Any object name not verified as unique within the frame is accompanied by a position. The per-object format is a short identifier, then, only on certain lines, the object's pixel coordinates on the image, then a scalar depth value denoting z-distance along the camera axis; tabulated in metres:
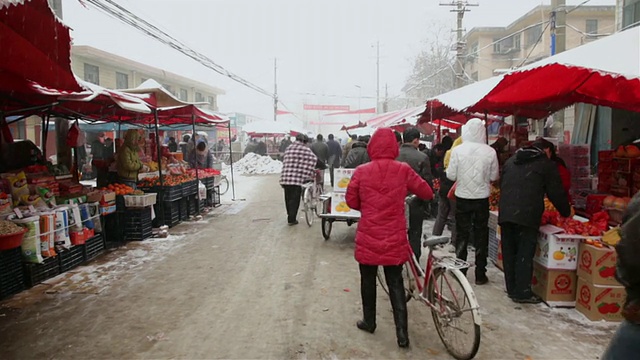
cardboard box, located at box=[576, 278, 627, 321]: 4.55
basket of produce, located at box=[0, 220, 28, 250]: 5.43
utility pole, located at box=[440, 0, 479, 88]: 23.92
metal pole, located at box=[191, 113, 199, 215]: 11.15
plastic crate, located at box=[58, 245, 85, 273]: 6.61
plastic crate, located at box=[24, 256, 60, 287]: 5.96
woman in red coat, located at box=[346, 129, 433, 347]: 4.02
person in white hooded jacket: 5.62
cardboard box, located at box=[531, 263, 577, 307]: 5.05
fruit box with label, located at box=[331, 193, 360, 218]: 8.23
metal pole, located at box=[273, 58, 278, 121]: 43.95
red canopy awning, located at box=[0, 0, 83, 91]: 3.26
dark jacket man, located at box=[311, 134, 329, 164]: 16.28
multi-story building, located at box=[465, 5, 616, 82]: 29.78
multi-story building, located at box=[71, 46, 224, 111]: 23.72
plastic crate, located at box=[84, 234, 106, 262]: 7.26
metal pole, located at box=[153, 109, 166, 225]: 9.15
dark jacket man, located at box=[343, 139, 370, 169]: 8.91
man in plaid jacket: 9.81
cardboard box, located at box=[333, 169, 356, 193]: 8.29
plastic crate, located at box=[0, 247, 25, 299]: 5.55
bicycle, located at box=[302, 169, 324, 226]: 9.93
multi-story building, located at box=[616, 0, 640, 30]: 11.60
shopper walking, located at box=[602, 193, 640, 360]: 1.61
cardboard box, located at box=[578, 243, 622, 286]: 4.54
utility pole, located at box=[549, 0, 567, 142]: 13.92
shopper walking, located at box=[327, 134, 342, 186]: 18.22
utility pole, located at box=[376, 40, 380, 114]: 58.53
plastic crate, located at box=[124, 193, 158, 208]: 8.52
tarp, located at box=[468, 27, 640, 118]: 4.24
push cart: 8.19
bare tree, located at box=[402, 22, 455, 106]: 43.03
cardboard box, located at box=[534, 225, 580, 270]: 4.98
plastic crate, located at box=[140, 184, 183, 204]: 9.55
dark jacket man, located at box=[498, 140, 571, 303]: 5.04
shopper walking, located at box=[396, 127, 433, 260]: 6.27
